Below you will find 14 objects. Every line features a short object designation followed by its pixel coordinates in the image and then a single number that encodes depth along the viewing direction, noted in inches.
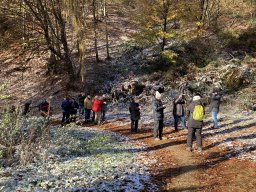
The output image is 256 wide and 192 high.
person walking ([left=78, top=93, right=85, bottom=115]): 819.4
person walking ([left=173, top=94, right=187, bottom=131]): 571.8
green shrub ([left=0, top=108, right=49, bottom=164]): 358.0
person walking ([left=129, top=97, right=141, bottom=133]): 605.6
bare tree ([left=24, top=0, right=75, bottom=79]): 1004.6
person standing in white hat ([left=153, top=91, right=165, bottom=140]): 501.4
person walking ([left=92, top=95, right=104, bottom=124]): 709.9
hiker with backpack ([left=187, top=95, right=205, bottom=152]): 428.1
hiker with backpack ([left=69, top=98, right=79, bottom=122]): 706.8
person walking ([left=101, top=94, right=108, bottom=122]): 739.4
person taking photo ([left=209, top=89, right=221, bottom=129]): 574.2
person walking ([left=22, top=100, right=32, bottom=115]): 776.3
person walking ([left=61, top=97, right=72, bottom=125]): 700.5
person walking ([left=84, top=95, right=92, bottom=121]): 743.9
